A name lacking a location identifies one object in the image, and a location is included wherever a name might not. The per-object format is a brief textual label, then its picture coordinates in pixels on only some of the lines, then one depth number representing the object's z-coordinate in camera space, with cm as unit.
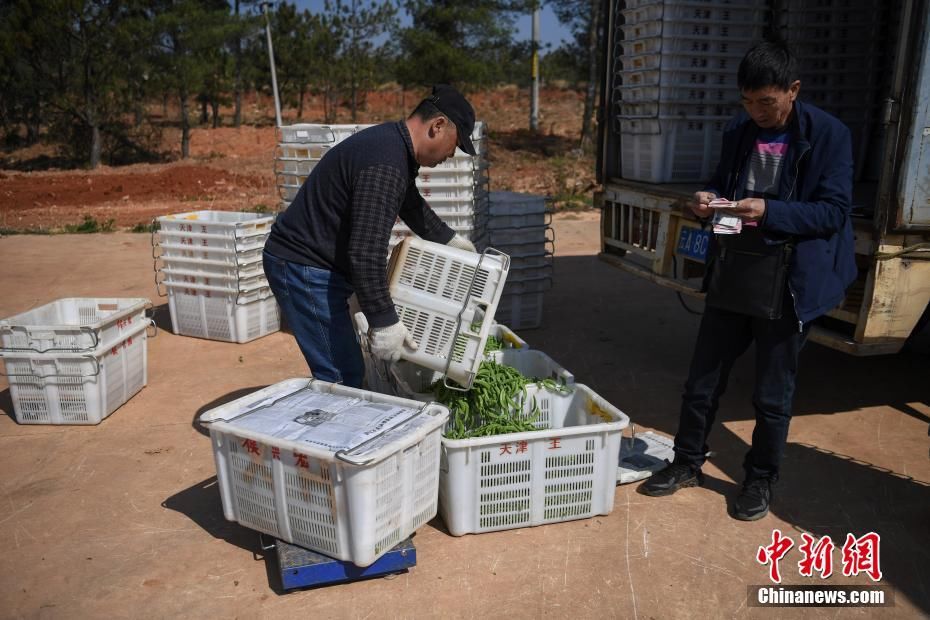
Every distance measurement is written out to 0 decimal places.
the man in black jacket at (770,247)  326
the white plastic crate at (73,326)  472
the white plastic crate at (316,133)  620
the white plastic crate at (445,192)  627
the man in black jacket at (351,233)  319
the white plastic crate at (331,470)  295
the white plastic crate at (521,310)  681
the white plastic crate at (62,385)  477
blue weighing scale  312
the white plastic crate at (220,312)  648
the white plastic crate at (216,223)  629
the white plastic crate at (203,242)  628
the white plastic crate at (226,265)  632
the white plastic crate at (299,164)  638
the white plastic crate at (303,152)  634
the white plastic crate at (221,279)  638
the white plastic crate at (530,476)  342
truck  397
